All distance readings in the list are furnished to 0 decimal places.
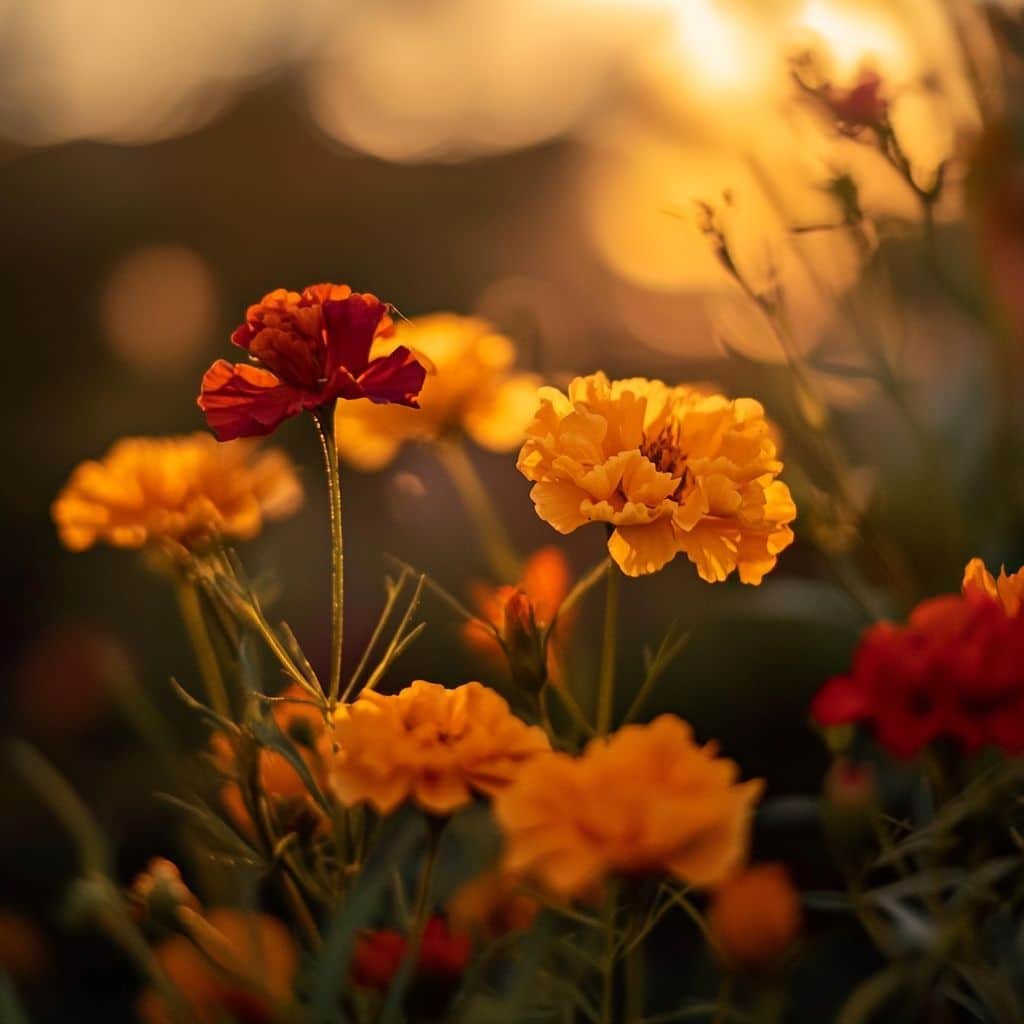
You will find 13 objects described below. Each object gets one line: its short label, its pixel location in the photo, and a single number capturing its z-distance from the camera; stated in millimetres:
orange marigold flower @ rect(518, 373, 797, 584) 503
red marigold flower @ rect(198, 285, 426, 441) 516
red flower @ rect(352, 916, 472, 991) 417
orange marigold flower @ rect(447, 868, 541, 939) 487
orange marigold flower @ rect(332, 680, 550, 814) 406
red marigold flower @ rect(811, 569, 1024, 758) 395
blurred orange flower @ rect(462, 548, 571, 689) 517
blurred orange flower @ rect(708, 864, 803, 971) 403
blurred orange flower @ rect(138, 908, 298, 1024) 436
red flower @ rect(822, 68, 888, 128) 739
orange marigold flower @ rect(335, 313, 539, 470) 815
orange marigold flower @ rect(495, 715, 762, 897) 354
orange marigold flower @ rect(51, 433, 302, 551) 655
